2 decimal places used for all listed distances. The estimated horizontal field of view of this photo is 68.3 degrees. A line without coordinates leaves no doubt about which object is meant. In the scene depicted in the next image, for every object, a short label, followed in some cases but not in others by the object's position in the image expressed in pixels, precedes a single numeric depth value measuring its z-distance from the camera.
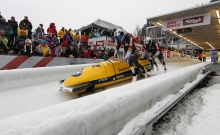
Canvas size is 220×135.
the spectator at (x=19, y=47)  4.64
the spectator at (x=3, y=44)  4.47
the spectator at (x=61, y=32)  8.34
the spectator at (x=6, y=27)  5.60
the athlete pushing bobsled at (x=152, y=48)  5.18
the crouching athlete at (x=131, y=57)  3.98
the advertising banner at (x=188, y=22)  8.57
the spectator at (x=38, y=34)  7.34
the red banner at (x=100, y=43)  9.24
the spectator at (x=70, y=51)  5.71
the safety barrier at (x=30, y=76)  3.11
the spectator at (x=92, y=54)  7.03
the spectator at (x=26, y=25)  6.73
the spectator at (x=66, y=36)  7.08
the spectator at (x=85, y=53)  6.47
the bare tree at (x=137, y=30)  49.44
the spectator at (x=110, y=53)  8.10
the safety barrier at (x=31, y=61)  3.98
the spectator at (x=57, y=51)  5.78
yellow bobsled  2.85
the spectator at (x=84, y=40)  9.00
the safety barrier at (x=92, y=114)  0.87
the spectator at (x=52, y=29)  7.86
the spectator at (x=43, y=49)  5.22
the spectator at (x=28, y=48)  4.48
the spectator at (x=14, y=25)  6.20
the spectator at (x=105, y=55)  7.49
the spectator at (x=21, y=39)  4.76
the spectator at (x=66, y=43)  6.75
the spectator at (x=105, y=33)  8.62
